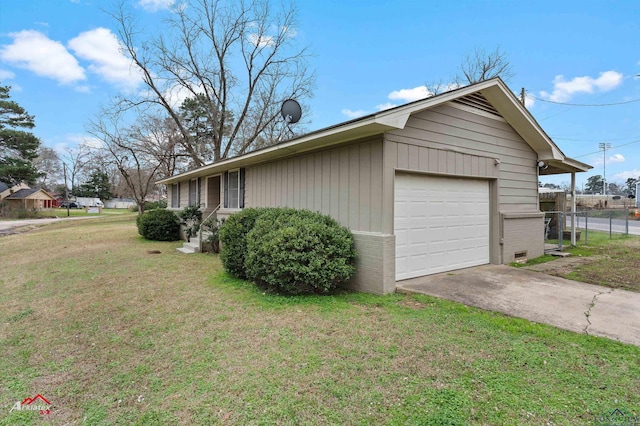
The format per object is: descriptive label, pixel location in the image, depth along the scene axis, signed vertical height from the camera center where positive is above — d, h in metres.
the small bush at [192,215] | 11.67 -0.26
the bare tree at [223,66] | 20.58 +10.16
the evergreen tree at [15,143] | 28.20 +6.09
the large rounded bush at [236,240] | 6.17 -0.65
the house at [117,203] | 61.53 +1.03
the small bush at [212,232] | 9.78 -0.78
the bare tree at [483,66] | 20.11 +9.36
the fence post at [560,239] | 8.43 -0.89
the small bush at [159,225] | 12.95 -0.72
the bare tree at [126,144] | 22.97 +4.82
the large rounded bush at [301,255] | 4.77 -0.75
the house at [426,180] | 5.18 +0.57
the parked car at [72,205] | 54.59 +0.60
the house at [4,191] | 38.12 +2.16
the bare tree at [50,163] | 45.47 +6.95
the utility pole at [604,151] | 47.72 +8.52
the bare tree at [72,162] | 38.21 +5.92
